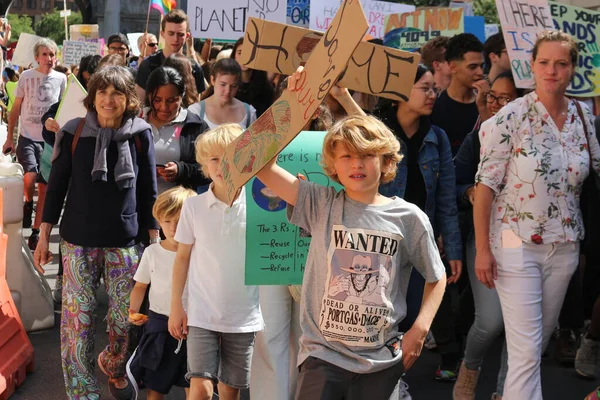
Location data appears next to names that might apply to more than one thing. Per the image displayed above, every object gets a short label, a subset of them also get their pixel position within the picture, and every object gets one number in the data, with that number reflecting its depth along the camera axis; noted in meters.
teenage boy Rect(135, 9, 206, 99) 8.47
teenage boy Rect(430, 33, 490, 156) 6.98
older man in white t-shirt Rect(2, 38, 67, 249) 11.59
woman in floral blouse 5.05
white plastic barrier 7.20
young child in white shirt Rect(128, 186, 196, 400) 5.34
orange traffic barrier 5.95
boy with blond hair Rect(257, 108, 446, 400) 3.81
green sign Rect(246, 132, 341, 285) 4.65
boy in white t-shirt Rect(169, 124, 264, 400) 4.86
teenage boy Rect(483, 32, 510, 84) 7.54
